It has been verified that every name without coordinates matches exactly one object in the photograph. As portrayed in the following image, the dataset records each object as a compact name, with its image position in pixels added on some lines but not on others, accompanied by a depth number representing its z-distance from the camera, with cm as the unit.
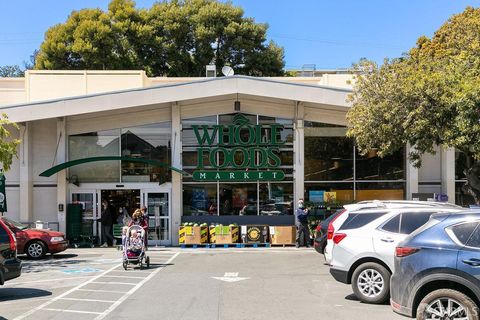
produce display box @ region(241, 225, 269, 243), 2097
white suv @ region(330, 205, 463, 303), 974
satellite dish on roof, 2439
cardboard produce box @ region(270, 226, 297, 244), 2098
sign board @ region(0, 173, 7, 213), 2064
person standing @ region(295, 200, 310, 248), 2033
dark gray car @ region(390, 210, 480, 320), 671
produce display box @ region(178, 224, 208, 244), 2089
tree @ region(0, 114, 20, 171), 1483
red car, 1748
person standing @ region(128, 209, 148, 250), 1569
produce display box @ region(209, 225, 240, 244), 2091
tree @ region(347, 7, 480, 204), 1398
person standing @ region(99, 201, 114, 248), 2152
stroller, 1443
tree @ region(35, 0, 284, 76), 3691
